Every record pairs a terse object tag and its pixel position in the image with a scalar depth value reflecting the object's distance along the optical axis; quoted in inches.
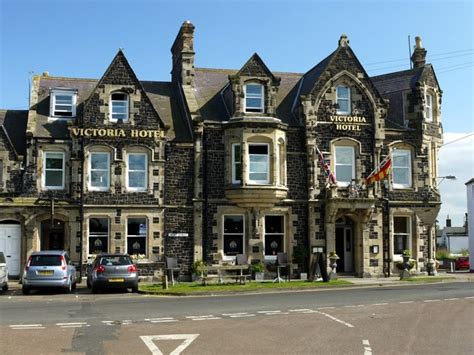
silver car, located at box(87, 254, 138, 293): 1014.4
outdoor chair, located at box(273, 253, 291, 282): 1285.8
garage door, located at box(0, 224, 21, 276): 1237.1
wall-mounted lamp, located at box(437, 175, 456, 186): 1482.5
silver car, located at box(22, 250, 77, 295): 992.9
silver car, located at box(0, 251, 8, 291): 1032.8
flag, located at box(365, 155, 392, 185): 1307.7
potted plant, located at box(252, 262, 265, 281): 1262.3
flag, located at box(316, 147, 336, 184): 1323.8
